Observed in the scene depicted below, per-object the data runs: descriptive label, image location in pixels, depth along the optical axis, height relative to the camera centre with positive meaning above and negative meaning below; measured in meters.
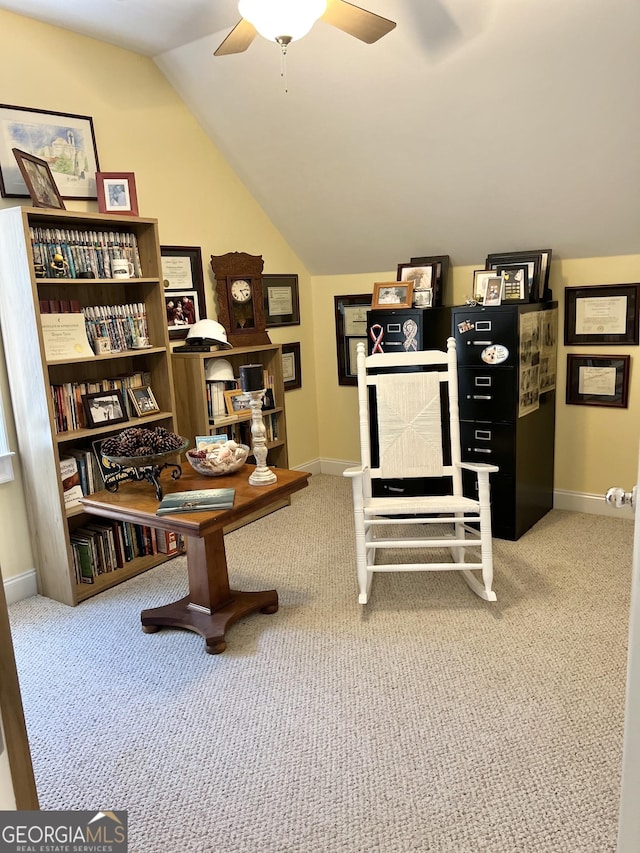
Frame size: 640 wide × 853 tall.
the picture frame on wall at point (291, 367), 4.68 -0.50
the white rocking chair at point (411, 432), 3.06 -0.66
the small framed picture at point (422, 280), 3.97 +0.04
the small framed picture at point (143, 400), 3.42 -0.50
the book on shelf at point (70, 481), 3.11 -0.81
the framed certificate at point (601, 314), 3.60 -0.20
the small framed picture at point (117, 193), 3.25 +0.54
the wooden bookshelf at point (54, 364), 2.88 -0.28
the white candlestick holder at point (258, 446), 2.69 -0.59
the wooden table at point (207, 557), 2.58 -1.05
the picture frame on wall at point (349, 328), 4.61 -0.25
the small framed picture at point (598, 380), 3.69 -0.57
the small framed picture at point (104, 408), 3.19 -0.49
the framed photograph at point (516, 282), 3.64 +0.00
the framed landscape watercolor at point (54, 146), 3.00 +0.75
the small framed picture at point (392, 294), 3.95 -0.03
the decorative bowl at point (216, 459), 2.77 -0.66
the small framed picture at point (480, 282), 3.65 +0.01
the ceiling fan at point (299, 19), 2.13 +0.90
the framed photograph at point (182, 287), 3.80 +0.08
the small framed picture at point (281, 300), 4.48 -0.03
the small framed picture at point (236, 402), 3.95 -0.61
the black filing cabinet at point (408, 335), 3.82 -0.27
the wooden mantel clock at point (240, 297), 4.05 +0.00
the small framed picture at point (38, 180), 2.89 +0.56
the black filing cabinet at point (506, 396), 3.40 -0.59
